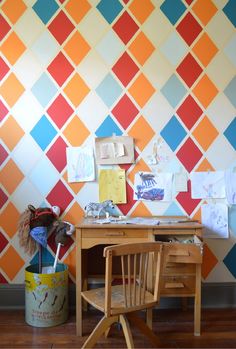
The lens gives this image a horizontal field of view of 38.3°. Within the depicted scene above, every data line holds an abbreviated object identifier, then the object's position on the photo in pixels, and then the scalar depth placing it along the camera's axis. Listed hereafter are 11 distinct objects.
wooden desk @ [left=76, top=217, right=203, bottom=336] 2.28
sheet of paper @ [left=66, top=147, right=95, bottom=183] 2.76
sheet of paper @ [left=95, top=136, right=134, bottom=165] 2.77
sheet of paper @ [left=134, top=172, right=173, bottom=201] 2.78
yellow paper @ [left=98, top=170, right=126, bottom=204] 2.77
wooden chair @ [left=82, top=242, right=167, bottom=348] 1.80
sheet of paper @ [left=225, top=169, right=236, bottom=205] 2.79
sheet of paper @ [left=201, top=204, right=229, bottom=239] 2.78
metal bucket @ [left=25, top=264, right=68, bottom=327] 2.37
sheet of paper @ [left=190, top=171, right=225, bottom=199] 2.79
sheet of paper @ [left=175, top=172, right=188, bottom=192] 2.79
